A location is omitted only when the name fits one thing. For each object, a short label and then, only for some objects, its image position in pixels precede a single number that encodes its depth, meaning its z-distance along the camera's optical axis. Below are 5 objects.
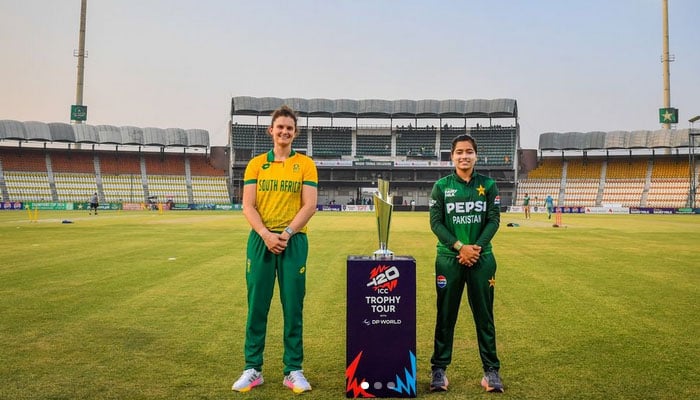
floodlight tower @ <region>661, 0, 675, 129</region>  65.83
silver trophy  4.24
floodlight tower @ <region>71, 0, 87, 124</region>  63.78
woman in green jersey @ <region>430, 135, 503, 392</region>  4.25
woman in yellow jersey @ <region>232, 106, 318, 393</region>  4.24
